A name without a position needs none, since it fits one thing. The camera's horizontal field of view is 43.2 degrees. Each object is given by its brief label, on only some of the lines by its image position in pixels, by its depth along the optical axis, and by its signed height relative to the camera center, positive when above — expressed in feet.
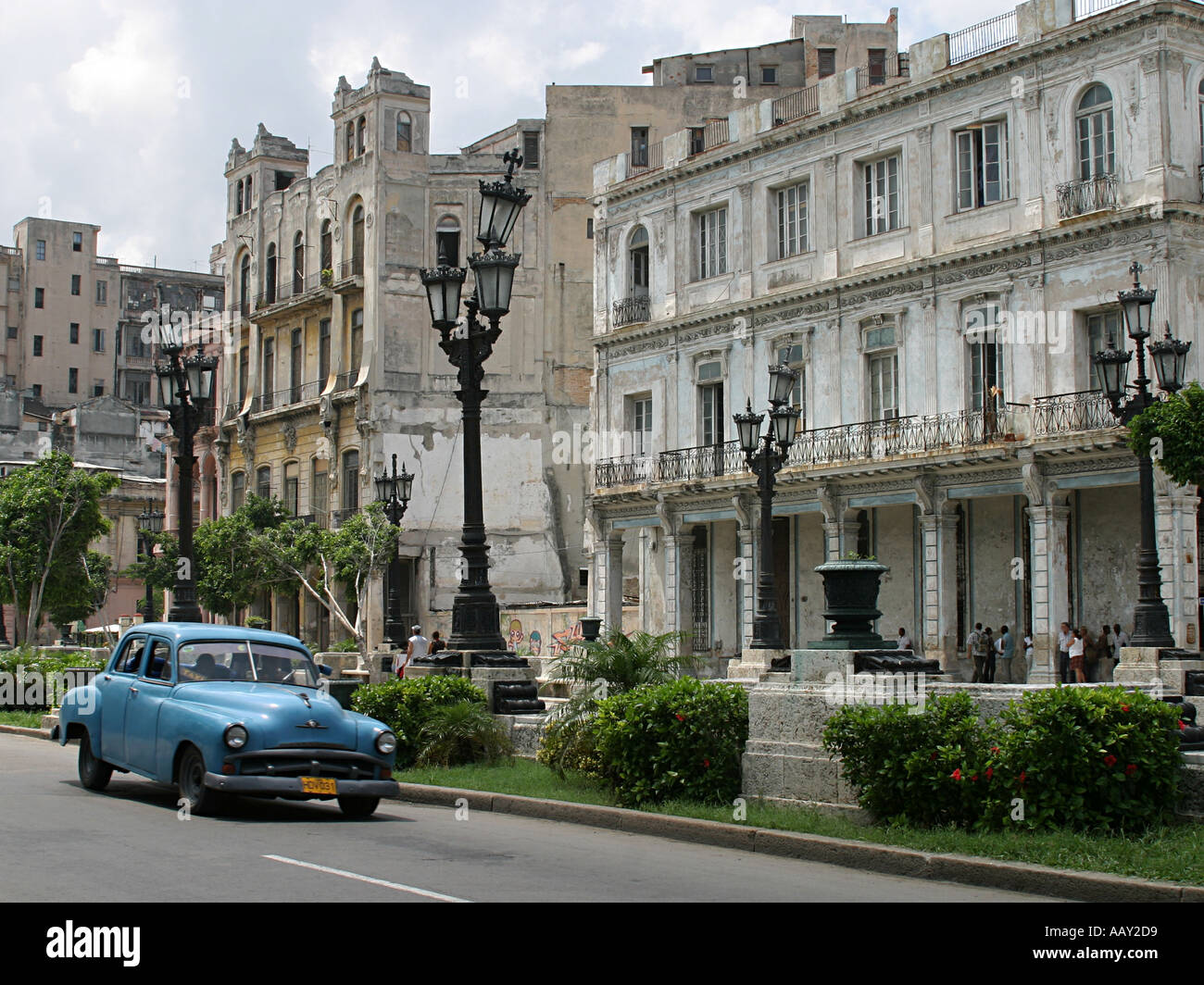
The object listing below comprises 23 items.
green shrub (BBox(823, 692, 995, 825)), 35.76 -3.52
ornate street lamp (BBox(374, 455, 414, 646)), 110.93 +7.49
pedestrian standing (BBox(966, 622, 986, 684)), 99.30 -2.83
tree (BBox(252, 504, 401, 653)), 133.59 +5.54
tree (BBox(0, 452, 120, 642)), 123.34 +7.76
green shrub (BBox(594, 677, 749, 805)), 42.65 -3.70
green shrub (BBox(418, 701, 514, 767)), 52.90 -4.35
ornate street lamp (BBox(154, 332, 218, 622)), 72.02 +10.14
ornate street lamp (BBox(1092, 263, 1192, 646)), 65.21 +6.28
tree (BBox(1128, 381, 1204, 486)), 62.75 +7.29
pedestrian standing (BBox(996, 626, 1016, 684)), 99.45 -2.73
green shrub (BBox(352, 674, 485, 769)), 53.62 -3.10
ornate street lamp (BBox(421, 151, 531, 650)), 56.54 +9.84
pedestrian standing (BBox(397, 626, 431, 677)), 84.53 -1.93
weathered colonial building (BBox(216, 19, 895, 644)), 159.02 +31.43
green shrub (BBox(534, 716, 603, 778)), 46.68 -4.22
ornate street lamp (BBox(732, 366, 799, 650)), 84.43 +8.66
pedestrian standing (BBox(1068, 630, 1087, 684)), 91.30 -2.76
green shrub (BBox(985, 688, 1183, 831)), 33.68 -3.41
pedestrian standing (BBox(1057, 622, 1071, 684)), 93.45 -2.78
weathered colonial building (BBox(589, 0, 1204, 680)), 93.76 +20.72
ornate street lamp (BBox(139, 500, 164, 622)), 126.41 +8.13
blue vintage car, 39.99 -3.03
